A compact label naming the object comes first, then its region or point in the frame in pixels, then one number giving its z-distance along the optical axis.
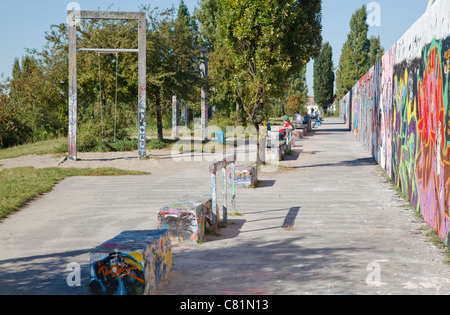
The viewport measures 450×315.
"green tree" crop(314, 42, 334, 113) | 74.31
